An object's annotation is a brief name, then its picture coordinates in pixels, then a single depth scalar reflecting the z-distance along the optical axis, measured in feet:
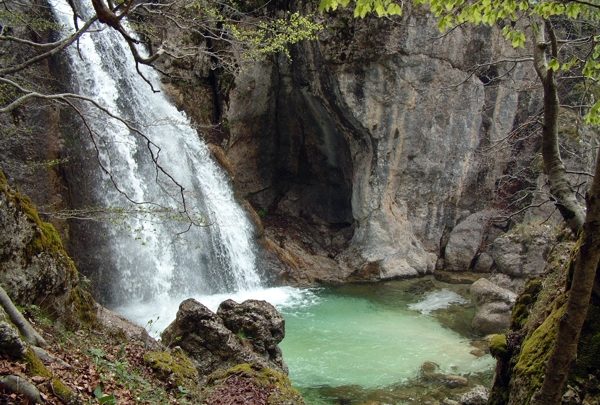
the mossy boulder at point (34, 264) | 17.54
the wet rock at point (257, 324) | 27.48
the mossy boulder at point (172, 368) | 20.11
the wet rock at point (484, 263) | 56.49
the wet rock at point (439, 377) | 30.42
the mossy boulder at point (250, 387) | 20.07
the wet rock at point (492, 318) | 39.45
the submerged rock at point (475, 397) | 26.66
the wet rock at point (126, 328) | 23.43
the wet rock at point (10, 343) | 11.82
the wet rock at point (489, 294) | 41.51
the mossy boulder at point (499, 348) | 17.93
